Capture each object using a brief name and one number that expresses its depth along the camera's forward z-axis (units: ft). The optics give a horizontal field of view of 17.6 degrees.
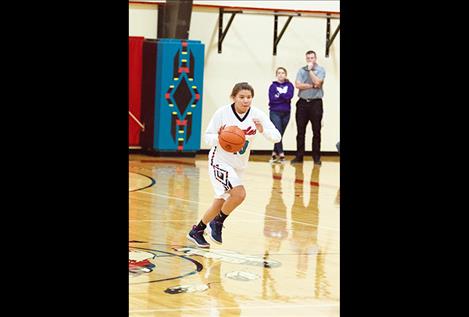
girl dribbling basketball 44.90
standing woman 88.70
